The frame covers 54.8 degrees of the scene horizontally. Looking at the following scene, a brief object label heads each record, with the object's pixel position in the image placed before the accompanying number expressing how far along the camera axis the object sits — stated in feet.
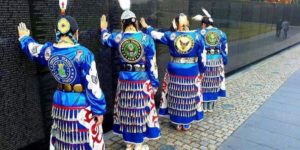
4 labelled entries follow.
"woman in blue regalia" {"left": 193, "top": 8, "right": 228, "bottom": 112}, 19.35
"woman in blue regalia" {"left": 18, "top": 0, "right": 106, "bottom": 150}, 10.07
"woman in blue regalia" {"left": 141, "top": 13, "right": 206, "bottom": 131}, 16.14
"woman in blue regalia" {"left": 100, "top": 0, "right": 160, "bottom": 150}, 13.57
